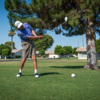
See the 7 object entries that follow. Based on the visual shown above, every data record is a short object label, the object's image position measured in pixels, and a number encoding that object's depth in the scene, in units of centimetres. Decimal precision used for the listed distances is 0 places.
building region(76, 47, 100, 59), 4584
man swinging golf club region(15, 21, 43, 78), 538
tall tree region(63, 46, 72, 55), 7245
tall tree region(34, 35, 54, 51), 7869
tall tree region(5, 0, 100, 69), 796
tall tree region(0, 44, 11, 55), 5825
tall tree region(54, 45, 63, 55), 7119
